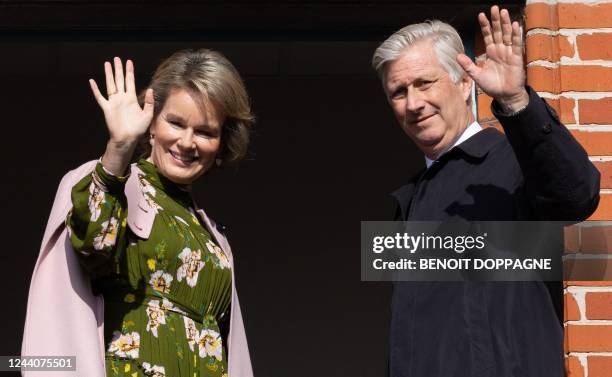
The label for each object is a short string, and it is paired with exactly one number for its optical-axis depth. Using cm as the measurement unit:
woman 518
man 482
